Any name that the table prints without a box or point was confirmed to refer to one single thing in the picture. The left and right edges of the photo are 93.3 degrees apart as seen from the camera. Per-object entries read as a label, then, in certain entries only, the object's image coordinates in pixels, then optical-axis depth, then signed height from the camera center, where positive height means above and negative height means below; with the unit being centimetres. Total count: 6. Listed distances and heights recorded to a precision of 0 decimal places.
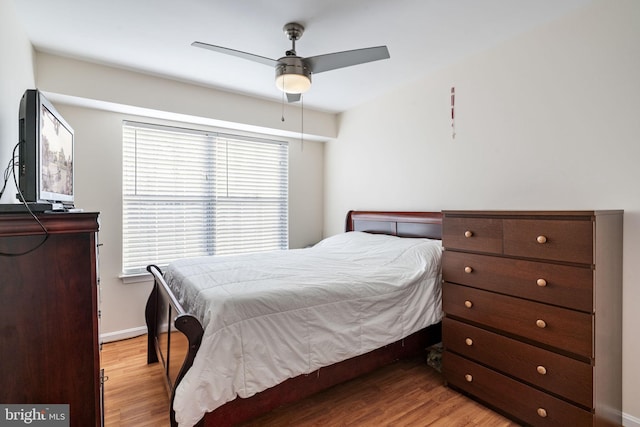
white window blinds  314 +19
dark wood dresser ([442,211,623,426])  151 -57
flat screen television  118 +26
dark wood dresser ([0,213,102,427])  109 -39
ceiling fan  186 +97
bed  141 -67
